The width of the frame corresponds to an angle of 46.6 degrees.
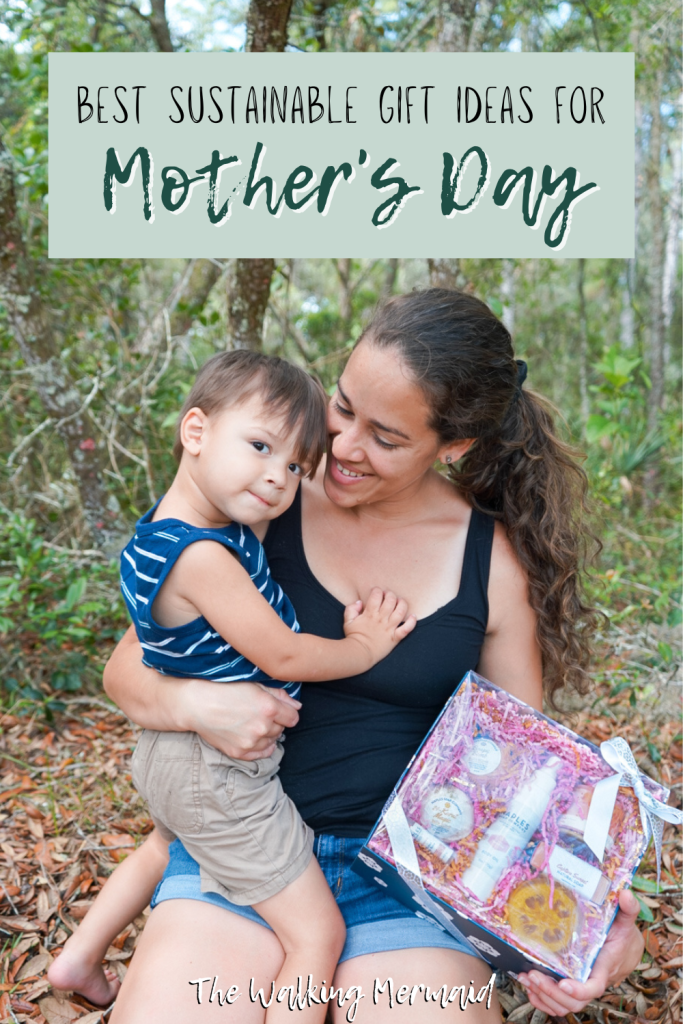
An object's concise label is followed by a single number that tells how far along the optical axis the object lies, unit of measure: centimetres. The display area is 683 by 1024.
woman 161
